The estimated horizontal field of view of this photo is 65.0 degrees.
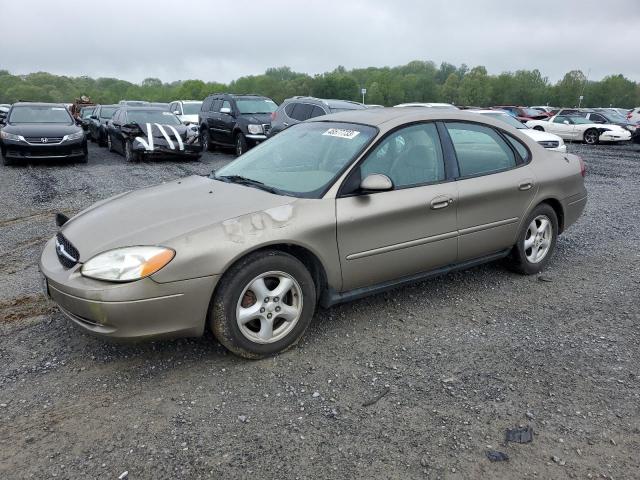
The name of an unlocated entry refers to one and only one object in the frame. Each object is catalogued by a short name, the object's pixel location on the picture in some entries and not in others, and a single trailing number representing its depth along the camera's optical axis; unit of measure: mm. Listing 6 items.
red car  27280
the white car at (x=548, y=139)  12477
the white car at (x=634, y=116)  24269
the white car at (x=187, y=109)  18236
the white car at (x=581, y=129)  20688
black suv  13742
